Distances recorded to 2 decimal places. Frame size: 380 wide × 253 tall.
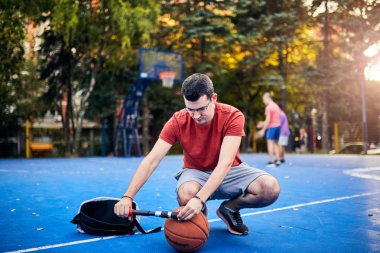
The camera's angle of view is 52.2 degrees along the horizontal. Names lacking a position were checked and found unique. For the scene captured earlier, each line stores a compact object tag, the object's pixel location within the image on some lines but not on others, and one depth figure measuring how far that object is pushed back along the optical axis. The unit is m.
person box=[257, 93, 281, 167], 10.25
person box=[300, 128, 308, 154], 23.08
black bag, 3.30
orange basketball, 2.77
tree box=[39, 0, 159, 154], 16.25
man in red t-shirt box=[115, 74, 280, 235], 2.96
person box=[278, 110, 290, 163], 10.54
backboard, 15.49
